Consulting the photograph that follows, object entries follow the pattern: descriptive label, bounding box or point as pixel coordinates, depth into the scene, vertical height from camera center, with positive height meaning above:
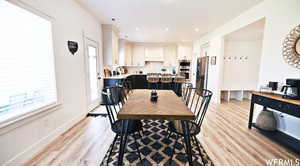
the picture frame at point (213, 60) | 4.43 +0.53
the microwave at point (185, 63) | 7.25 +0.67
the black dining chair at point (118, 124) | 1.60 -0.75
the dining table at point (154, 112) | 1.32 -0.44
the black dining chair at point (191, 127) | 1.59 -0.75
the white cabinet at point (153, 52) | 7.48 +1.34
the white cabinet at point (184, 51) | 7.19 +1.38
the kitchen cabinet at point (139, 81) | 6.32 -0.39
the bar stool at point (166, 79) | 4.72 -0.20
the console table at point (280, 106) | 1.75 -0.51
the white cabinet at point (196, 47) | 5.98 +1.37
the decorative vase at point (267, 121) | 2.36 -0.91
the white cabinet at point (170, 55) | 7.60 +1.20
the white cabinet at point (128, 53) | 6.93 +1.19
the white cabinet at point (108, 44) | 4.37 +1.07
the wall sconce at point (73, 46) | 2.57 +0.58
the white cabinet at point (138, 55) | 7.47 +1.16
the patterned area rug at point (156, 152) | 1.62 -1.18
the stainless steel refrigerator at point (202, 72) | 5.17 +0.10
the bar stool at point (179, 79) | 4.68 -0.20
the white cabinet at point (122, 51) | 6.41 +1.20
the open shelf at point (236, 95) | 4.93 -0.85
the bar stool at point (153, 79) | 4.66 -0.20
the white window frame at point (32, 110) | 1.44 -0.55
